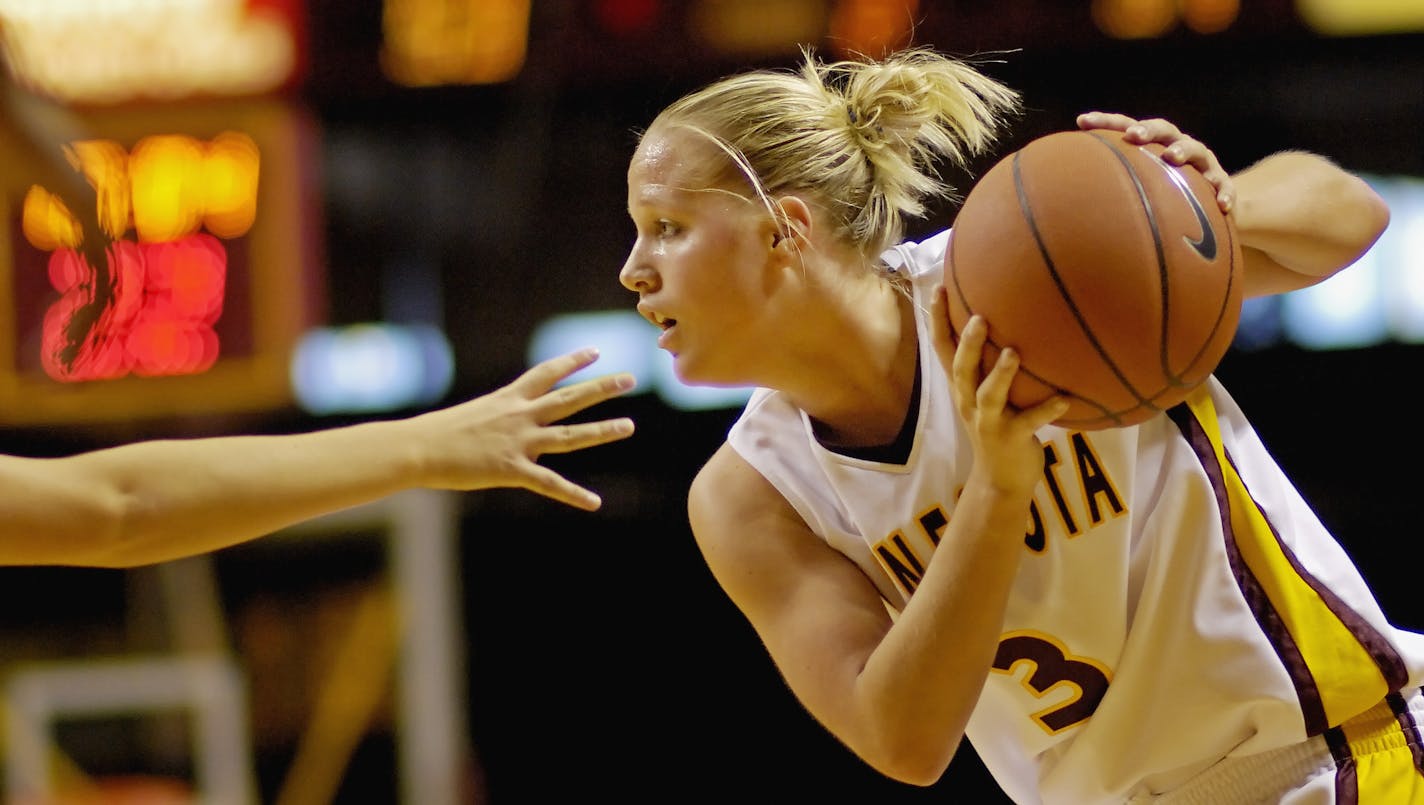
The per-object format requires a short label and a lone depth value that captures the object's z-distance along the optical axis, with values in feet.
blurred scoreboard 45.21
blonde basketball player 15.19
